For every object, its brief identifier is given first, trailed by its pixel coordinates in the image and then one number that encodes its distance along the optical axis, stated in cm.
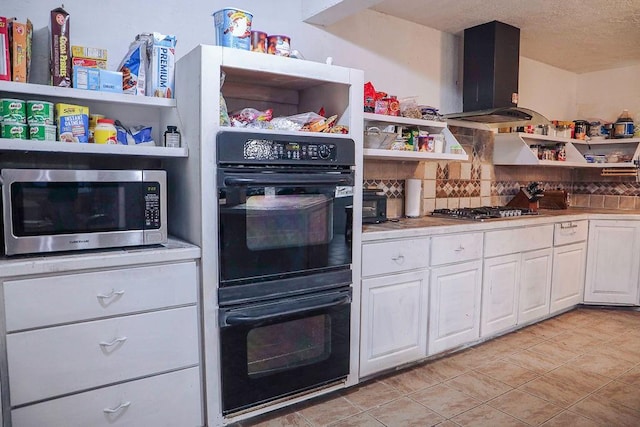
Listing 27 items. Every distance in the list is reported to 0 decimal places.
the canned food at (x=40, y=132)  161
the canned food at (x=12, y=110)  157
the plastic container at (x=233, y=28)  180
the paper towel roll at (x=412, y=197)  297
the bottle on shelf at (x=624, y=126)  393
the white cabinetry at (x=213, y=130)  172
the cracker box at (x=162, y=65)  186
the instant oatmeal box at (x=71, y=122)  167
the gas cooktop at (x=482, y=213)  287
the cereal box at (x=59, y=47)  167
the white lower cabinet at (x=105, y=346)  145
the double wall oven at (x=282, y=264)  178
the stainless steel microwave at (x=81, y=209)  149
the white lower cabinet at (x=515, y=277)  277
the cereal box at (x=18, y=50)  161
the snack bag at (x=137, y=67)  185
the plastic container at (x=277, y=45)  195
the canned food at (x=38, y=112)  160
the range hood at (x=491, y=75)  301
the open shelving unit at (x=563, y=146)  354
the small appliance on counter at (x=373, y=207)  256
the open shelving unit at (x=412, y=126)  248
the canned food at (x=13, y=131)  156
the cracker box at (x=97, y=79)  172
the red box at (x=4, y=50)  157
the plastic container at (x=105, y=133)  176
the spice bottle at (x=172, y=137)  187
